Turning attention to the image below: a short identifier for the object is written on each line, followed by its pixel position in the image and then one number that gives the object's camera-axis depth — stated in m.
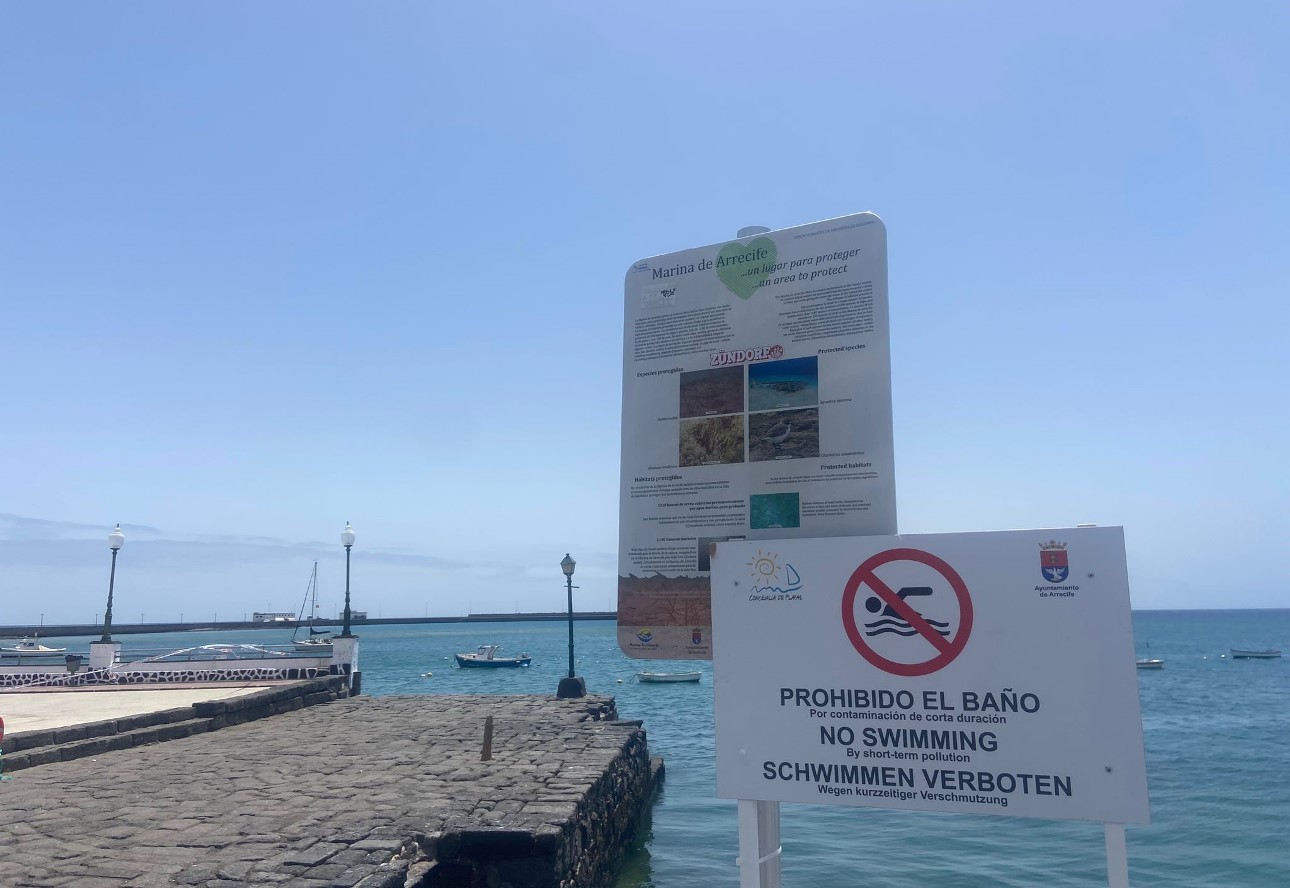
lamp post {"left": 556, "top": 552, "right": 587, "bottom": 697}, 19.00
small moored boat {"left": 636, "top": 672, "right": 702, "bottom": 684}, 49.84
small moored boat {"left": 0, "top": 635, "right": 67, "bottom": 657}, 93.31
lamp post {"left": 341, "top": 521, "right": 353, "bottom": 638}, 21.06
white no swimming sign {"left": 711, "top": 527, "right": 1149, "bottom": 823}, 3.29
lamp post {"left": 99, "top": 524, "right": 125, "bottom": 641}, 20.80
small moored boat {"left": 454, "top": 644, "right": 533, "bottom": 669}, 67.88
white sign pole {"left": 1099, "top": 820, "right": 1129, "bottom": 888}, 3.18
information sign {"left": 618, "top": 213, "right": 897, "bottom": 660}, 4.06
